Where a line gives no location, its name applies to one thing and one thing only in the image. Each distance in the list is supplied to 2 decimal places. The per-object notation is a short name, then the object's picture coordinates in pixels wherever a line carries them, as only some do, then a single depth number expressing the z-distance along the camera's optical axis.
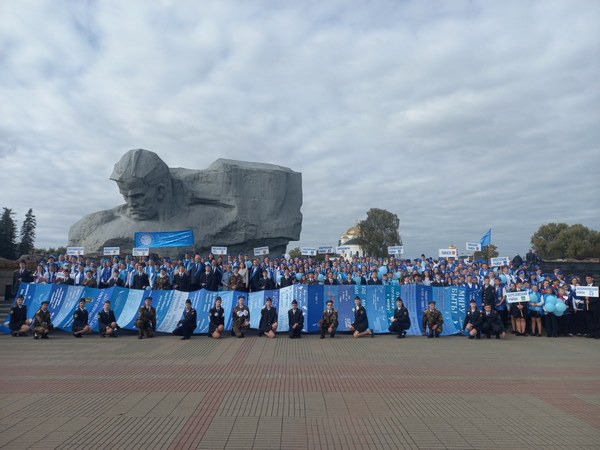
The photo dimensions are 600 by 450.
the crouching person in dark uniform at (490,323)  13.17
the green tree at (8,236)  46.84
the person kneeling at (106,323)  13.38
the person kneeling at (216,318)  13.34
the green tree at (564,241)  62.16
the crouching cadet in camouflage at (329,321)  13.32
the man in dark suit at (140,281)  15.62
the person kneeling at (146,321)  13.16
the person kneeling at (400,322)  13.36
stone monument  22.77
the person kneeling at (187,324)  12.92
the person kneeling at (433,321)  13.41
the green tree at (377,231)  66.00
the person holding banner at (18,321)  13.55
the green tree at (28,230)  55.68
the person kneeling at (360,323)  13.45
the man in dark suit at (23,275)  15.92
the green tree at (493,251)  65.83
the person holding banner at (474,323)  13.20
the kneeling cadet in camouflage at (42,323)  12.95
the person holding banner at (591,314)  13.62
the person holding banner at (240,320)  13.23
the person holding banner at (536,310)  13.89
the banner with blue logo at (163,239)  20.36
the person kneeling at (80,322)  13.35
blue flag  22.47
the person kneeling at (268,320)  13.30
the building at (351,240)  76.21
